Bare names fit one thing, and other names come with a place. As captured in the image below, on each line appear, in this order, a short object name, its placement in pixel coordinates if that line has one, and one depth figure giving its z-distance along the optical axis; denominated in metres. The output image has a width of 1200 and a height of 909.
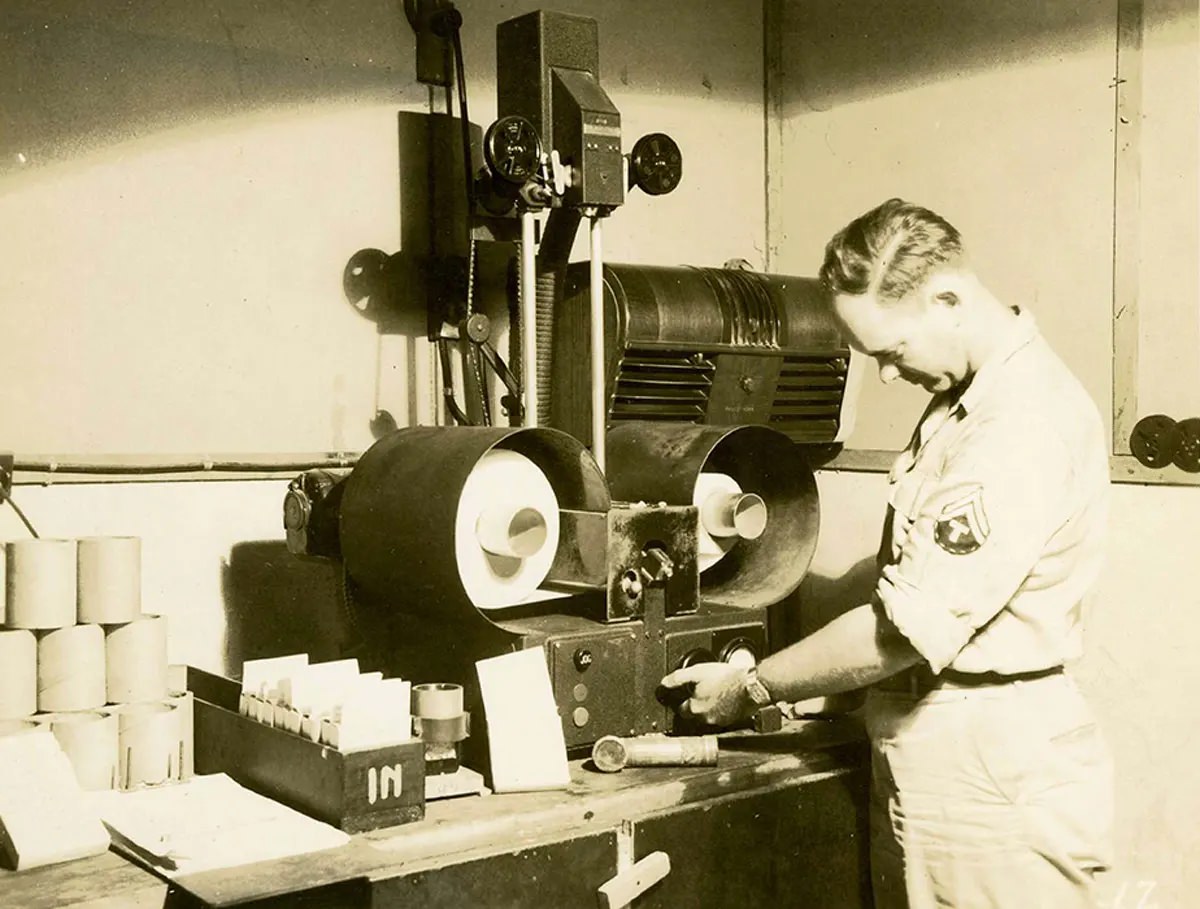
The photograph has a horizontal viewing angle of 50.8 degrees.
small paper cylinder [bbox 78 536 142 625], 2.22
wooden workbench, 1.74
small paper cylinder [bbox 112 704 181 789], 2.19
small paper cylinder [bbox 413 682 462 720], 2.11
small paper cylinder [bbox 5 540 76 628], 2.16
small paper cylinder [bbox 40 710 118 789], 2.12
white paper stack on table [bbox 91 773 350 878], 1.80
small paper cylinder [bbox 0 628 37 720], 2.13
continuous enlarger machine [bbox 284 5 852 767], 2.25
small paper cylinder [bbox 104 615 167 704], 2.25
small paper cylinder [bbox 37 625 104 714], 2.18
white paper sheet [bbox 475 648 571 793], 2.12
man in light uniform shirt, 1.98
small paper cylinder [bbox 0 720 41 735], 2.09
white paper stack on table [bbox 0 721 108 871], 1.86
